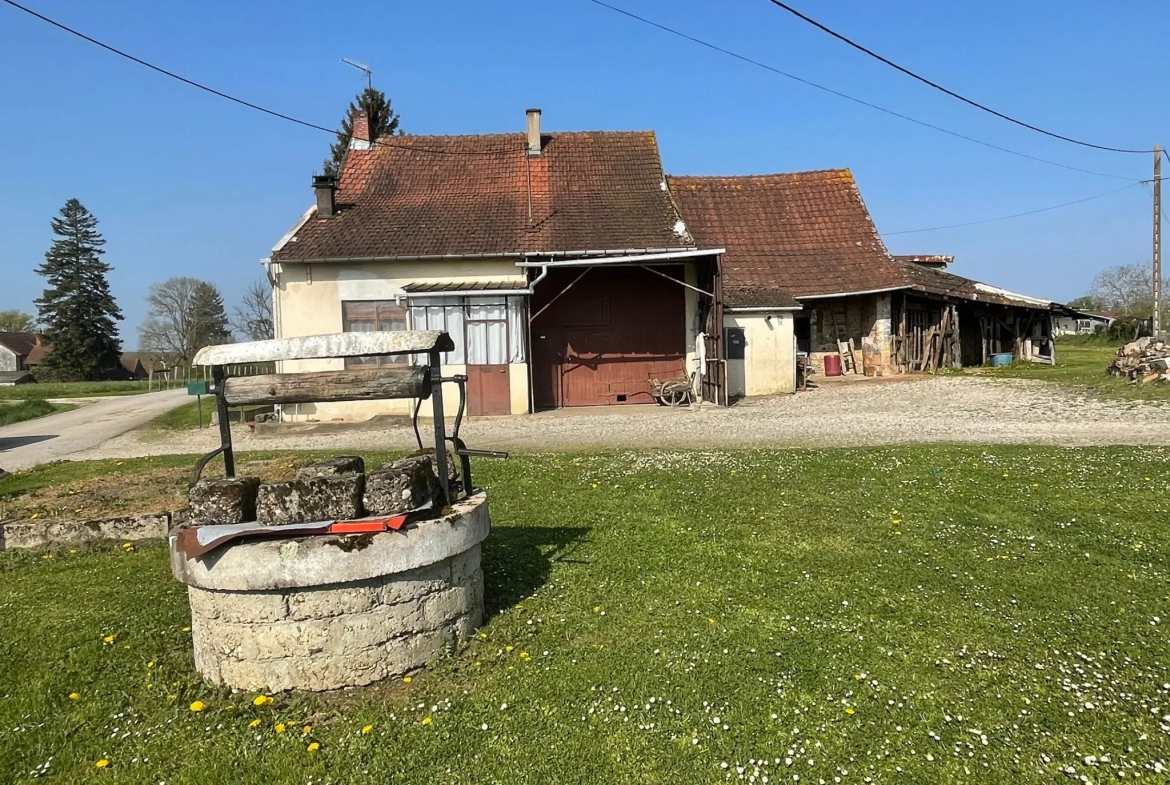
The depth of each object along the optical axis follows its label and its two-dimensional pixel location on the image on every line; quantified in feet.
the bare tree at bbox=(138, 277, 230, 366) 184.24
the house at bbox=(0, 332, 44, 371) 194.29
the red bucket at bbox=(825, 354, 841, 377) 65.82
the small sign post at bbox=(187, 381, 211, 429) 37.40
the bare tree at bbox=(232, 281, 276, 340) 157.07
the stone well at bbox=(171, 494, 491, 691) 11.03
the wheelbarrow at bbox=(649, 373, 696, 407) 52.65
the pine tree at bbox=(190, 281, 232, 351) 181.06
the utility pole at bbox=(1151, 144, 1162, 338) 77.71
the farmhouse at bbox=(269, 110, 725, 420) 49.52
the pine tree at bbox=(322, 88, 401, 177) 96.99
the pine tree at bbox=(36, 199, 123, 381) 152.05
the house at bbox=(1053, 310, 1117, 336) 180.24
